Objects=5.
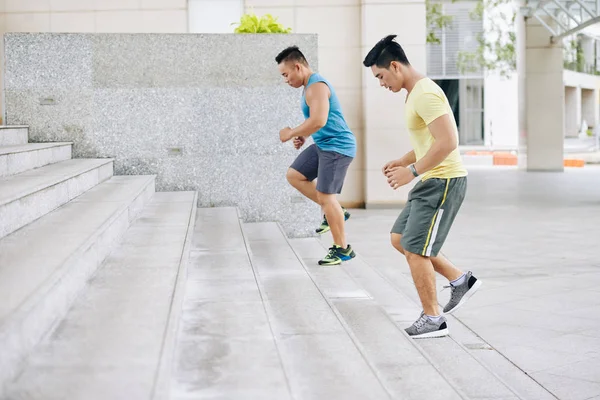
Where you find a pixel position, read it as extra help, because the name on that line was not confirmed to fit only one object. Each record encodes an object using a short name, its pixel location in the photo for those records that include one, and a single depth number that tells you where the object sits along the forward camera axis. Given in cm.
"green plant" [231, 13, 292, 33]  1032
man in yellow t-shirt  526
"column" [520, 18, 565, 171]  2691
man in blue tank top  758
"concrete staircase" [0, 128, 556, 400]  322
